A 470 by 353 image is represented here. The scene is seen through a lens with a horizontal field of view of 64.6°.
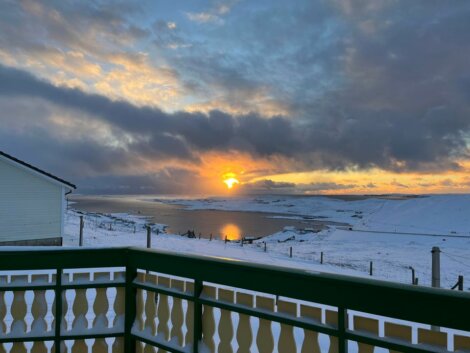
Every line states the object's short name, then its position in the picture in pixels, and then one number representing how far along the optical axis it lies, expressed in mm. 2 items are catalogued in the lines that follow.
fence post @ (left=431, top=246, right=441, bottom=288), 8045
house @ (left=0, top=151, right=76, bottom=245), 17281
